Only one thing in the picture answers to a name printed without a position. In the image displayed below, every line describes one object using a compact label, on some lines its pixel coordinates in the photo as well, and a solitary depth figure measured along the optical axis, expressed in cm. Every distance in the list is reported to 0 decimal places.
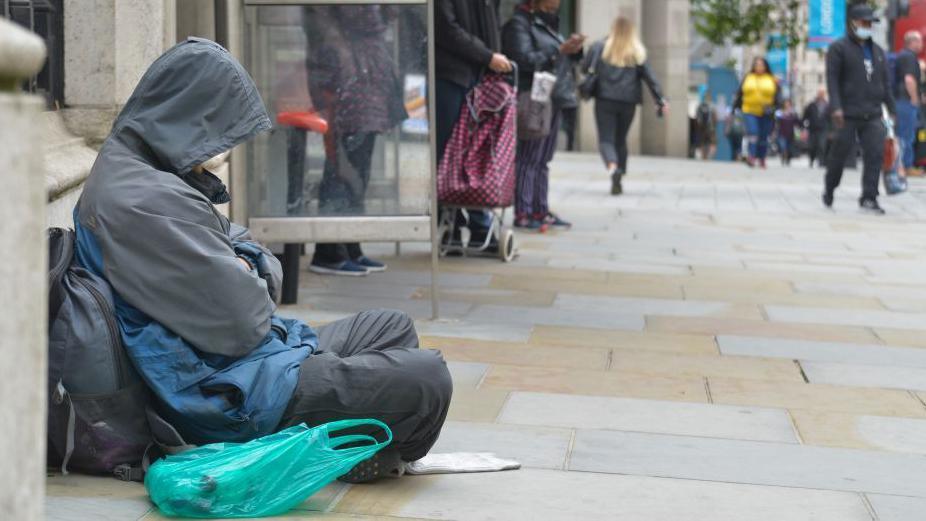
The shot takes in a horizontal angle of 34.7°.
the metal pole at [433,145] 650
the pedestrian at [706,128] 3244
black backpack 356
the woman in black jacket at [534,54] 1014
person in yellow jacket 2173
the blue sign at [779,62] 4638
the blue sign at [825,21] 2495
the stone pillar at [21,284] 167
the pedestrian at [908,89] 1773
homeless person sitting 359
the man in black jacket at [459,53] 869
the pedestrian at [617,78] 1416
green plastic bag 347
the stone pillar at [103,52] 617
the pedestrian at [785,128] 3316
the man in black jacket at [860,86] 1351
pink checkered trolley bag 875
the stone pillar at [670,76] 2645
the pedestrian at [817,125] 2827
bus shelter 670
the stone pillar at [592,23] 2542
